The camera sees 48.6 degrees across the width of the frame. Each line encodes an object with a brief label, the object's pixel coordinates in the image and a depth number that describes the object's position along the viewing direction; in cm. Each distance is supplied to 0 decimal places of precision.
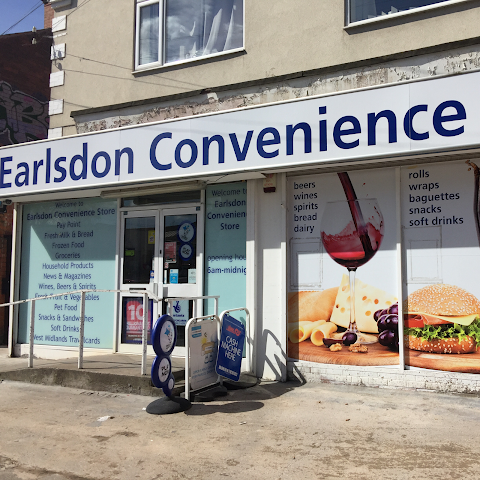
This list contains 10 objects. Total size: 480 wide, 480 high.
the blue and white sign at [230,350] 669
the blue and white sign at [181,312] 846
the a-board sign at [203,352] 644
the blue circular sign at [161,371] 579
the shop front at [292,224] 655
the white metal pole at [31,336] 777
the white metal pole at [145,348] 668
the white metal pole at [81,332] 740
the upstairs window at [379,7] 714
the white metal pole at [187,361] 627
